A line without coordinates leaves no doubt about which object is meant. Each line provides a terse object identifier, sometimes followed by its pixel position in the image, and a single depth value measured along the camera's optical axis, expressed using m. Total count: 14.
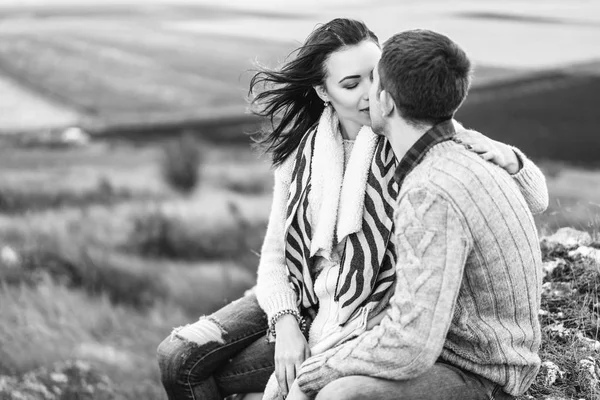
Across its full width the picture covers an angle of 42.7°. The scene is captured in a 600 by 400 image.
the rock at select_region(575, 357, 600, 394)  2.95
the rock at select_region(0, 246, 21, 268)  10.78
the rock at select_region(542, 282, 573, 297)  3.55
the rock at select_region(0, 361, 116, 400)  5.54
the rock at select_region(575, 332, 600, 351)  3.15
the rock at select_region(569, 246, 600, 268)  3.73
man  2.22
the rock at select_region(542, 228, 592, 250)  3.93
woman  2.82
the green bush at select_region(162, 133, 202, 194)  15.59
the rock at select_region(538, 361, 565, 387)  3.00
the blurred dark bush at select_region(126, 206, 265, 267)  12.13
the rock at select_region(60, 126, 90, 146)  16.64
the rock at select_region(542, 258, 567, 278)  3.72
